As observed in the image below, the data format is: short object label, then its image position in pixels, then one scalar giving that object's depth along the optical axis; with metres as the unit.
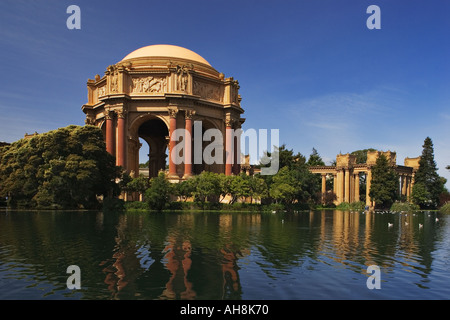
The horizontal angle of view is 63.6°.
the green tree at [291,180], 47.16
